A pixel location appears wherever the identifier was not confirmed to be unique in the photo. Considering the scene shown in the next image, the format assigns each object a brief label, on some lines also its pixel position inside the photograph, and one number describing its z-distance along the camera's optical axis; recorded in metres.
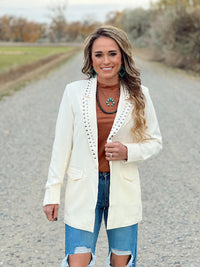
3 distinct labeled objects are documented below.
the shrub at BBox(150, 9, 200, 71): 23.67
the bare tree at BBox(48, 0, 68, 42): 109.81
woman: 2.09
